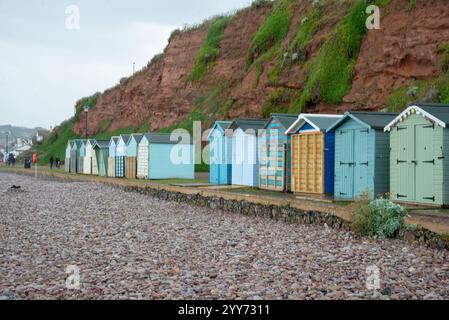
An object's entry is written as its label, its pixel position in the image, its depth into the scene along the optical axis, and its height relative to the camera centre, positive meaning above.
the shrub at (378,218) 12.59 -1.30
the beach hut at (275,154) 20.97 +0.31
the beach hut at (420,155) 14.12 +0.20
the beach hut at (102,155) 41.97 +0.44
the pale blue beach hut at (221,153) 25.52 +0.39
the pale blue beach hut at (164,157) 33.25 +0.24
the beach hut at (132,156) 34.94 +0.32
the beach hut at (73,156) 48.88 +0.42
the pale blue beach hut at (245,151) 23.52 +0.48
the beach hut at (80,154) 47.00 +0.57
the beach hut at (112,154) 39.31 +0.49
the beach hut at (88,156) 44.56 +0.40
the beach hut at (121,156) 37.08 +0.34
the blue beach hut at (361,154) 16.33 +0.25
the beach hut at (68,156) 51.38 +0.39
